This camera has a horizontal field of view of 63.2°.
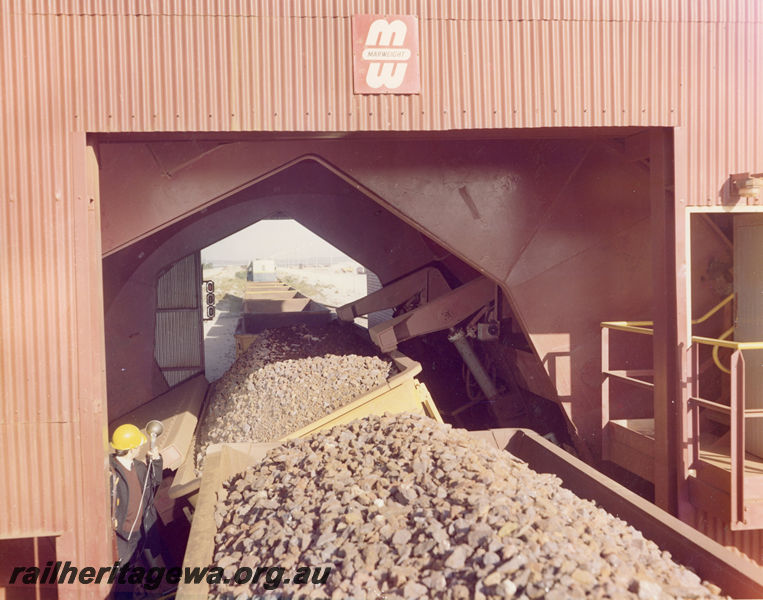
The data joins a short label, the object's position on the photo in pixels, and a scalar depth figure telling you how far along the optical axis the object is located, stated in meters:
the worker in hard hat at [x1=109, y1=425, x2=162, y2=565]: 4.67
